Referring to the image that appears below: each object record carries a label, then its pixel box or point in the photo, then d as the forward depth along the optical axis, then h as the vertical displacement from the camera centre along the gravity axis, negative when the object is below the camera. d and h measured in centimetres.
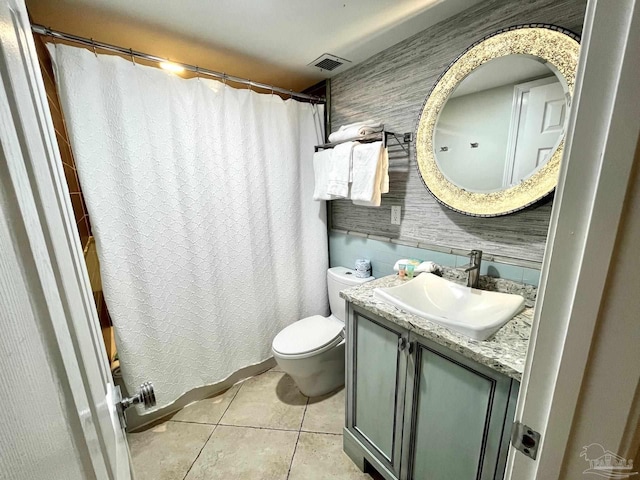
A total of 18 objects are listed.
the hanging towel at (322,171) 177 +8
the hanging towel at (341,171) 160 +7
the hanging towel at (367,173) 147 +5
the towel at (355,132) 156 +31
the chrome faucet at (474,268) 120 -41
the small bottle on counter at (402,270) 142 -48
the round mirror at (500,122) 99 +25
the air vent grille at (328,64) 166 +77
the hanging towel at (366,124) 156 +36
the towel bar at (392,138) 146 +25
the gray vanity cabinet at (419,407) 81 -84
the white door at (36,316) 22 -14
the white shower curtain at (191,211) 129 -15
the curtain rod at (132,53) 111 +67
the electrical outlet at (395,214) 162 -21
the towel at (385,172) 149 +5
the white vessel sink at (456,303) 88 -52
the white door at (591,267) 33 -13
